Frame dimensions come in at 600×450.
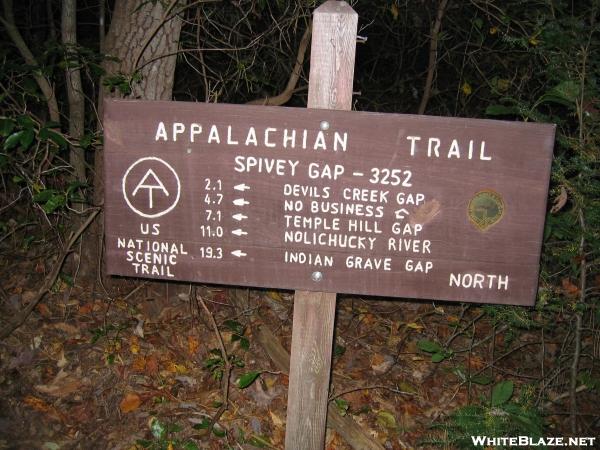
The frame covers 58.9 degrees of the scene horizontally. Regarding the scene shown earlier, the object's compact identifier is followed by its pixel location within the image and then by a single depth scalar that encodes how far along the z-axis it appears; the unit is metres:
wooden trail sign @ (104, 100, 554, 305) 1.97
